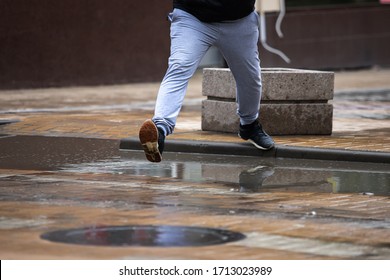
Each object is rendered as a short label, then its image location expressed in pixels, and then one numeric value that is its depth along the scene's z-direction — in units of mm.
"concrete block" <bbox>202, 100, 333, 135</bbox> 11805
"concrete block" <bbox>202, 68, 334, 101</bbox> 11766
